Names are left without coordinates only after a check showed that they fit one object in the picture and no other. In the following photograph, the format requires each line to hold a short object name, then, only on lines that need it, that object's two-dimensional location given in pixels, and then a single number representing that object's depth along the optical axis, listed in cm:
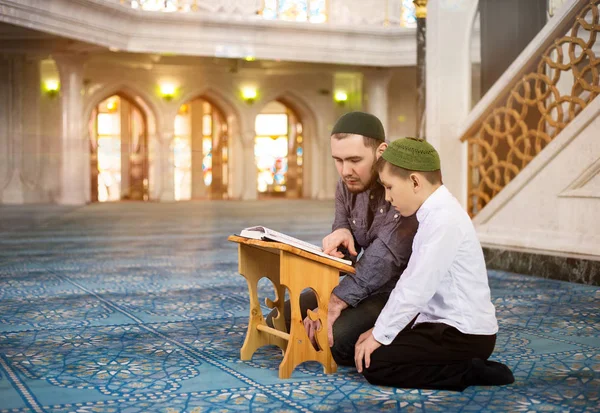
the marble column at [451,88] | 686
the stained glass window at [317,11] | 1794
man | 297
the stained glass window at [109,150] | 2225
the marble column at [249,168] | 2083
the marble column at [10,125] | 1805
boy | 268
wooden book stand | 281
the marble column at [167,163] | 1998
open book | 282
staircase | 548
